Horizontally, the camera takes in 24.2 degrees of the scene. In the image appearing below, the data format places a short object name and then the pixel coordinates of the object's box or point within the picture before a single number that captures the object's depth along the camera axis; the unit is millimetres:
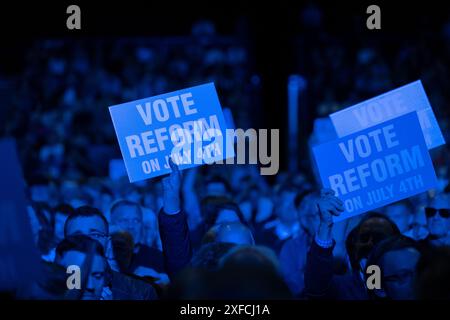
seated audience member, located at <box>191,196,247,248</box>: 6586
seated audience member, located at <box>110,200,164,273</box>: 6609
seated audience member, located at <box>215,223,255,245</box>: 5336
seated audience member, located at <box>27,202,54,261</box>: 6973
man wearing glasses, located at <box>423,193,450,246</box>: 6684
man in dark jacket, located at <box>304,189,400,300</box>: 5250
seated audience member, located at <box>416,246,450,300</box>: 3504
